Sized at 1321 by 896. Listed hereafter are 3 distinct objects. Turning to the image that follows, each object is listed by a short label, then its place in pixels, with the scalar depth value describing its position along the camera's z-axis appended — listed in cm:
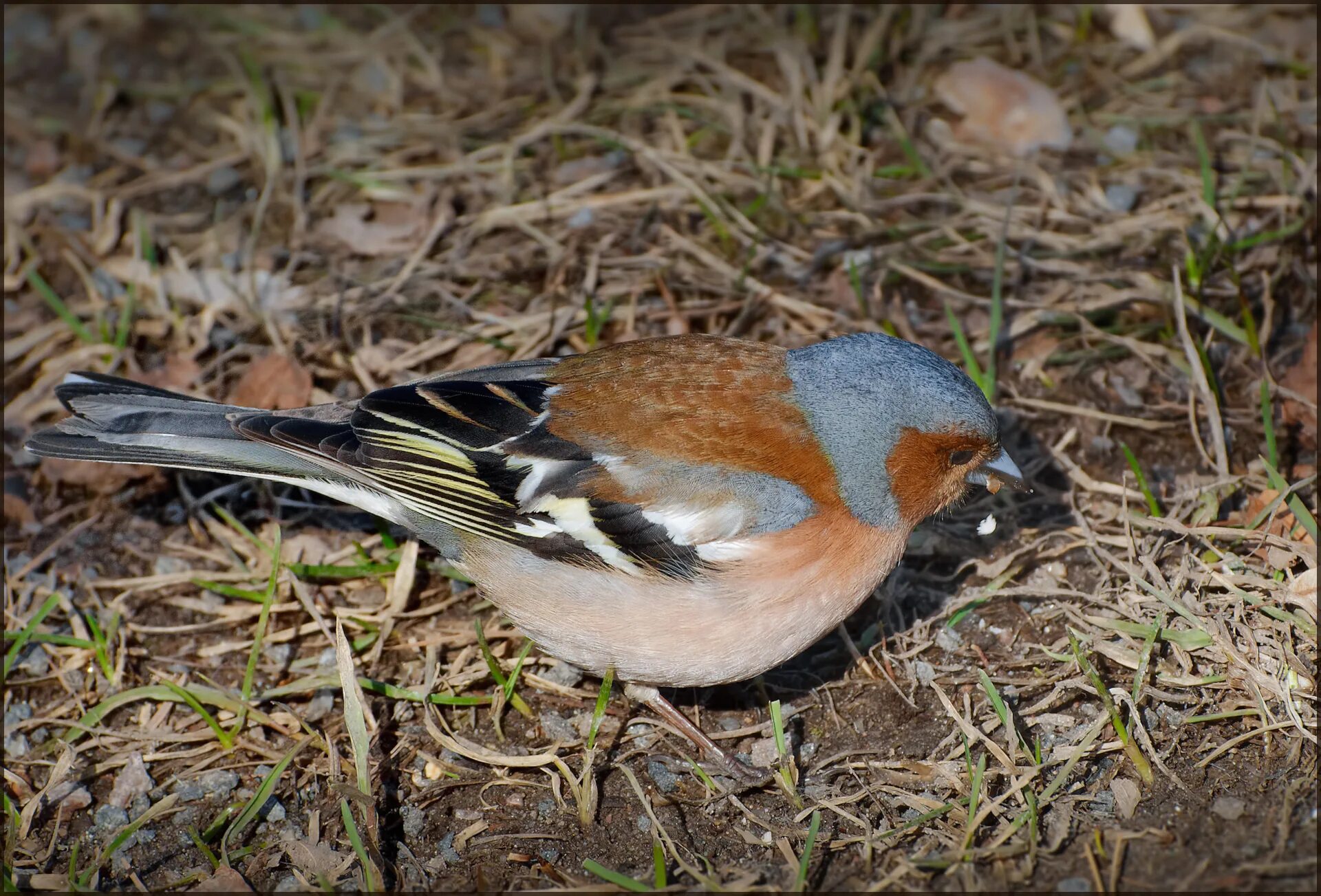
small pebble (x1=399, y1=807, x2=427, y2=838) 718
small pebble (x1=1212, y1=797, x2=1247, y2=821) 639
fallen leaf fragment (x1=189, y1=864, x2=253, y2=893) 680
